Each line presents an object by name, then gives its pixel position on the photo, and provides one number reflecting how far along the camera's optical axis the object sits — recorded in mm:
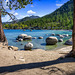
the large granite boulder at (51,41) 17734
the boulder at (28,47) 13703
